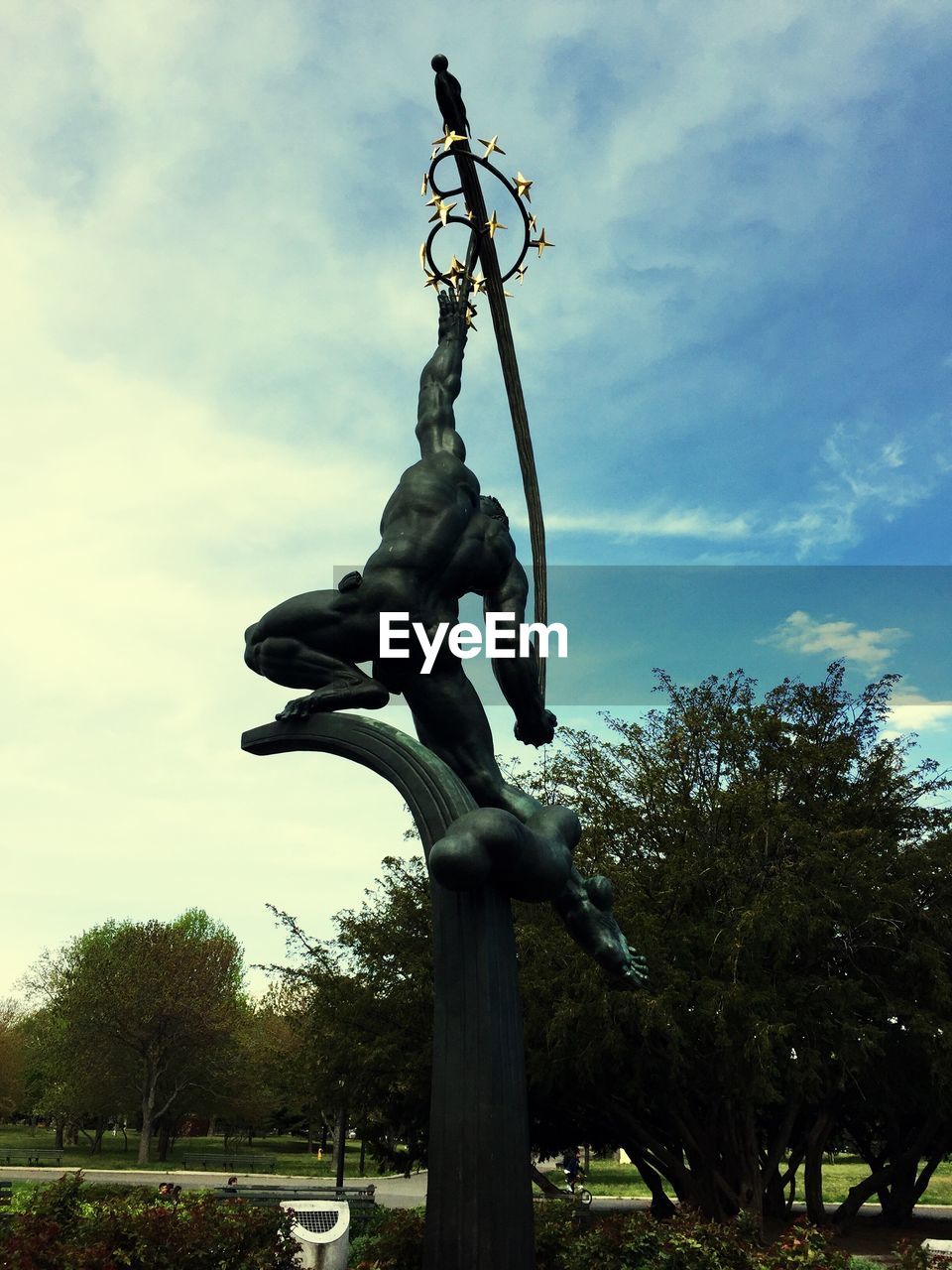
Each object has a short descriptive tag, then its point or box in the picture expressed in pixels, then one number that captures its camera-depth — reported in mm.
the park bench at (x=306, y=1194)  17328
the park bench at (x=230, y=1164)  35906
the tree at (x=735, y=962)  15758
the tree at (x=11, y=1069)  46844
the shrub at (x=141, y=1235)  5746
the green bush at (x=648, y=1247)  7355
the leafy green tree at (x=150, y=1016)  36219
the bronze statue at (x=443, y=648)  6031
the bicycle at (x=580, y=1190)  16244
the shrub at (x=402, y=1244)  8805
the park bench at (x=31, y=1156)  33000
